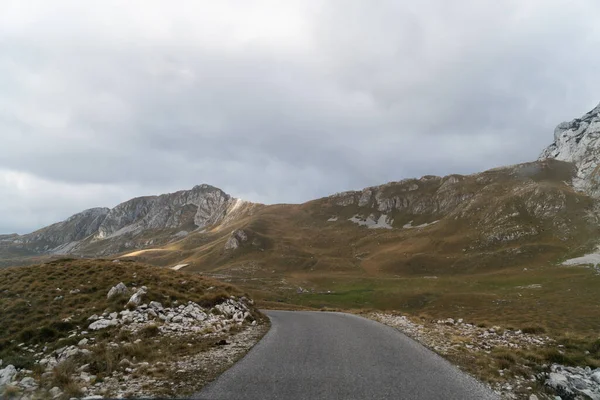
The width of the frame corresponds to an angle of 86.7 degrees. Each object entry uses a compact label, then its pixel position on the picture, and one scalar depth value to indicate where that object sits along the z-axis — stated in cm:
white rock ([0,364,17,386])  1026
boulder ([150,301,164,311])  2062
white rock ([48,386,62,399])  834
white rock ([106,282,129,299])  2206
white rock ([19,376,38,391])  912
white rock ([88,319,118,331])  1700
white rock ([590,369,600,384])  1040
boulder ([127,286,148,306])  2043
